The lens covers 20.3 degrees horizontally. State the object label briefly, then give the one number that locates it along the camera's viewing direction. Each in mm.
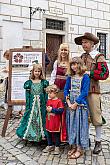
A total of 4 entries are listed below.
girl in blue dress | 4547
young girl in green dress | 5195
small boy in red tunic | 4789
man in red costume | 4605
